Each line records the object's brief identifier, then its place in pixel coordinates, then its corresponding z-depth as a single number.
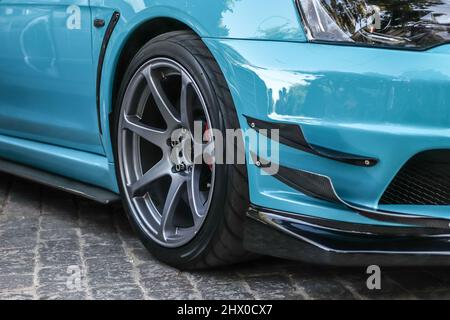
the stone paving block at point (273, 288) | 3.08
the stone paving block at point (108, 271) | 3.27
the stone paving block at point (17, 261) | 3.40
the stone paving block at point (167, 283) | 3.17
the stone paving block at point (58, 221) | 4.06
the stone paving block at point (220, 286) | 3.08
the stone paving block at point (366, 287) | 3.10
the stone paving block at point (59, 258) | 3.48
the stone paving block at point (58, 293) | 3.08
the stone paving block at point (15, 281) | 3.20
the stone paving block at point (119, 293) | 3.09
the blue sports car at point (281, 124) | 2.64
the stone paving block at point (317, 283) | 3.09
